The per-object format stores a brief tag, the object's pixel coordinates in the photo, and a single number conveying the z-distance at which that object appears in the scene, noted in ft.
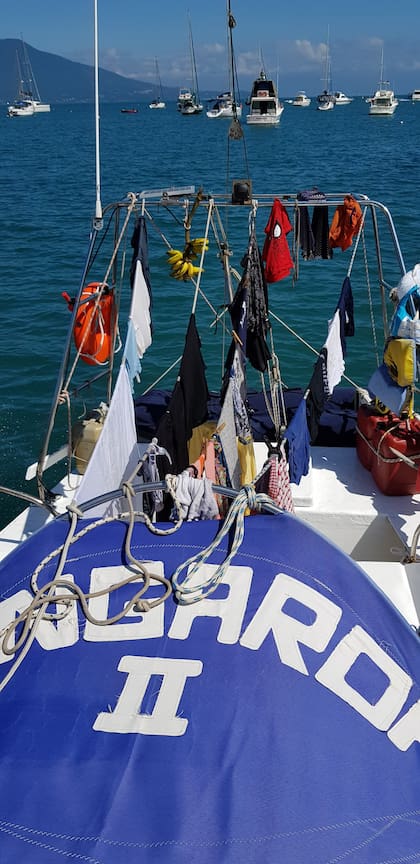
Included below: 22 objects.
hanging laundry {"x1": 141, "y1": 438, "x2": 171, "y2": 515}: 20.17
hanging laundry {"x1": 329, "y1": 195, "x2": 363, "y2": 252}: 27.66
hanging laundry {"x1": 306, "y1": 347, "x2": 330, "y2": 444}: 25.23
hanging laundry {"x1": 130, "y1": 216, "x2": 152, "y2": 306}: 26.00
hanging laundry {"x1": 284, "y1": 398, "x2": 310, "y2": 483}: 22.86
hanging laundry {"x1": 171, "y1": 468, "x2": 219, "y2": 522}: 14.16
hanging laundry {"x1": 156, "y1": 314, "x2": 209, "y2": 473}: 21.35
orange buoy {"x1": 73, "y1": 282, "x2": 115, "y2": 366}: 26.45
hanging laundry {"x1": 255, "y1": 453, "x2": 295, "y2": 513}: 19.70
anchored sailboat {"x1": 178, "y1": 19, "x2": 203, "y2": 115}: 421.42
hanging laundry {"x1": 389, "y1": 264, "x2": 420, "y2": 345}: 23.67
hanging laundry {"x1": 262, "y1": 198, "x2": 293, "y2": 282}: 27.68
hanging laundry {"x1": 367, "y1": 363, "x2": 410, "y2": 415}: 24.07
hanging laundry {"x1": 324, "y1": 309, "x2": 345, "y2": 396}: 25.57
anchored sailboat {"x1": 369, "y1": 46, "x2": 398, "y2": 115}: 367.93
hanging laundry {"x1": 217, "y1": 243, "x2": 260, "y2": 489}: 20.53
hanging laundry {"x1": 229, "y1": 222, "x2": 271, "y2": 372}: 25.44
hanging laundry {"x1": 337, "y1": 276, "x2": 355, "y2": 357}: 26.63
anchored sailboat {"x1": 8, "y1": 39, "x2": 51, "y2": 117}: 464.24
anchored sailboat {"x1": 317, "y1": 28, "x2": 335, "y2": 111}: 446.60
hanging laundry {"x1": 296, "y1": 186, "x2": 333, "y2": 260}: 29.14
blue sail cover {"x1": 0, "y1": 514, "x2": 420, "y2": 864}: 9.11
